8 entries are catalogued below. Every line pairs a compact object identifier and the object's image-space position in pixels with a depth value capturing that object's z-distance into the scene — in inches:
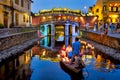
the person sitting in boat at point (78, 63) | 222.0
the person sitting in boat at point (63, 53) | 300.3
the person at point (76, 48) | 239.0
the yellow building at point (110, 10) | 1081.3
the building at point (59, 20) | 1052.4
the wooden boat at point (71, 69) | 221.4
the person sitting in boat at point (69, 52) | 277.2
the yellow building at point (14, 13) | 572.6
